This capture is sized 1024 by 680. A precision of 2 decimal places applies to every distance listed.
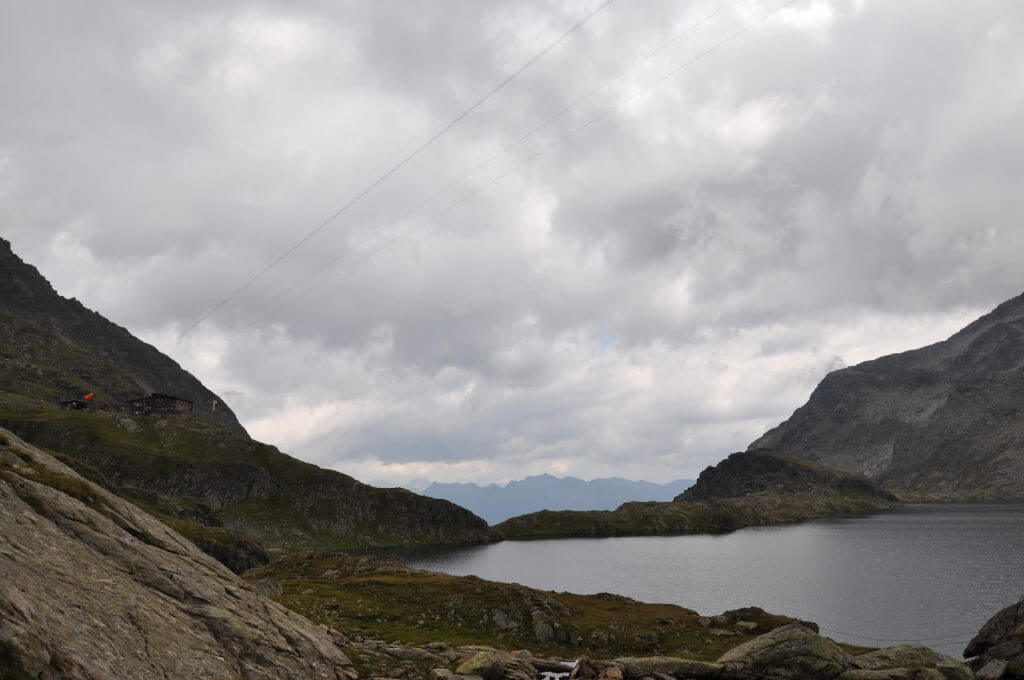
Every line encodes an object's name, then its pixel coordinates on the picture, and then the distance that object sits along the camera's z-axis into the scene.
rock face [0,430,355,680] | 23.20
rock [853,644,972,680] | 49.38
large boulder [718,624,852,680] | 49.19
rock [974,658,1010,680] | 51.00
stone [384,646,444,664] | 45.53
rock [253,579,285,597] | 71.60
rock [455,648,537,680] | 42.88
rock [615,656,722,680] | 49.59
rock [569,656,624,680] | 46.75
